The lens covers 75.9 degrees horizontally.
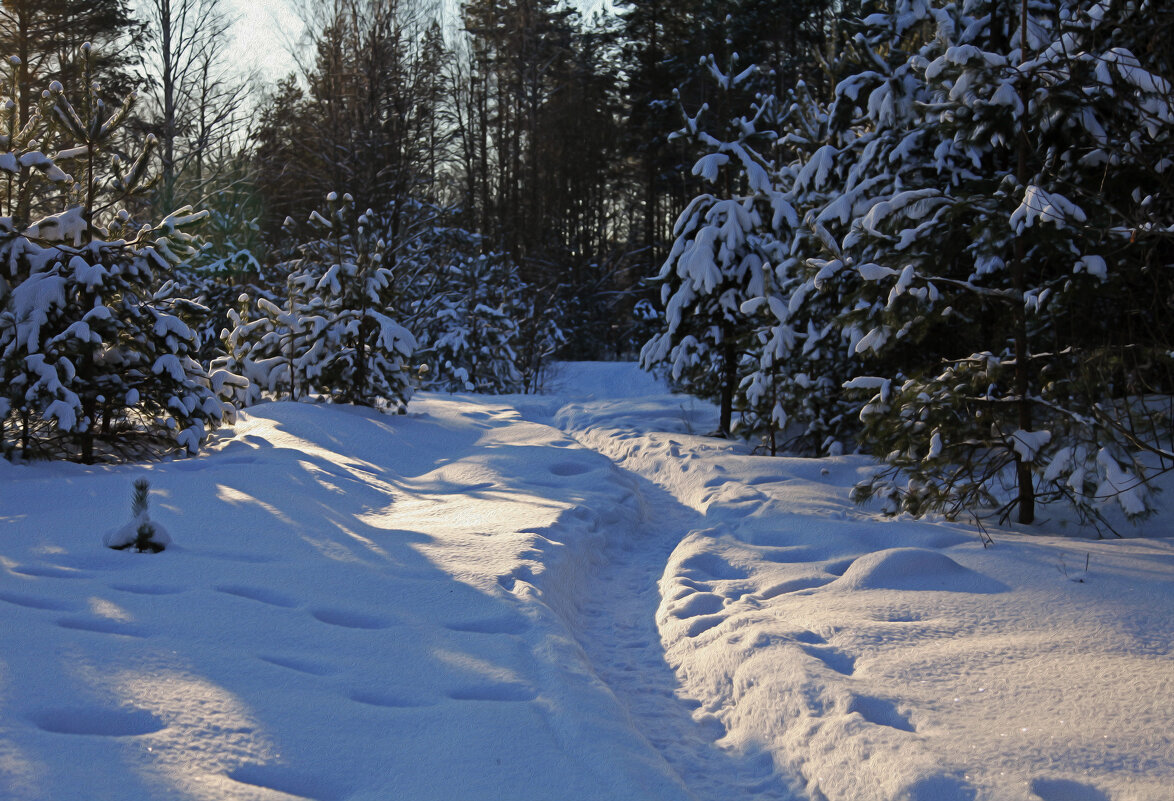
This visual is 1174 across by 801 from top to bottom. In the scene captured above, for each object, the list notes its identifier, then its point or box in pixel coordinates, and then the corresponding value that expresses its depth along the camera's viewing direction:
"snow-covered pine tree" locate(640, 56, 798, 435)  12.70
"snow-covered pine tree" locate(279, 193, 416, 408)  12.21
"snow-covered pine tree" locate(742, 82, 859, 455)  10.69
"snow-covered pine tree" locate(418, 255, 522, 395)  21.62
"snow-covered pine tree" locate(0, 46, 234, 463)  6.98
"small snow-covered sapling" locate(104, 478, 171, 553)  4.63
